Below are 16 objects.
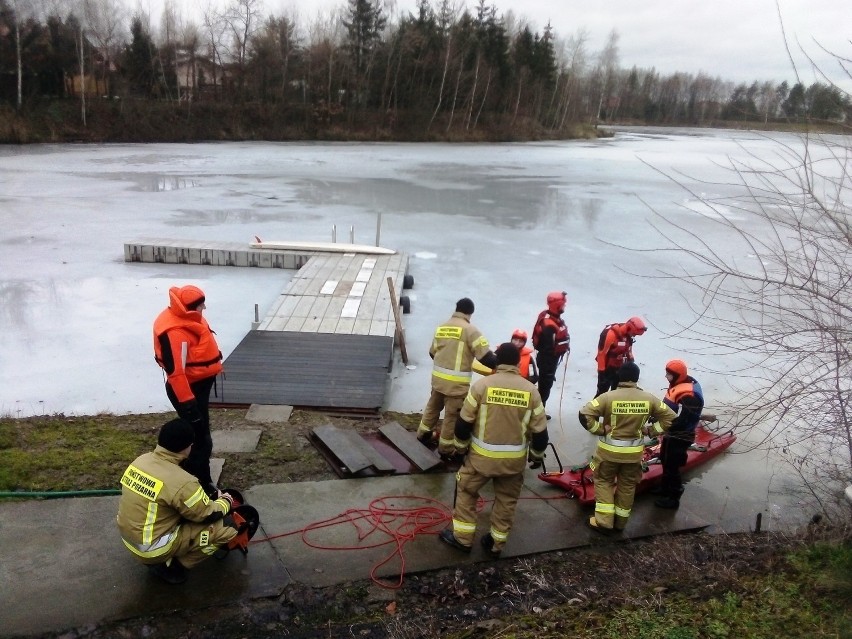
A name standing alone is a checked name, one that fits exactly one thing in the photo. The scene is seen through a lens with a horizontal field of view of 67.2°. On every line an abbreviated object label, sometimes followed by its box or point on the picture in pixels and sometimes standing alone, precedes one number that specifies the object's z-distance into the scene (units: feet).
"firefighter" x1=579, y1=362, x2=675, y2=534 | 14.44
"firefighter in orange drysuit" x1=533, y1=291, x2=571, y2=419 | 20.30
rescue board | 39.50
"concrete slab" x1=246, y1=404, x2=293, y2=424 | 19.17
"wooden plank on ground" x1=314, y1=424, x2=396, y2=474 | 16.40
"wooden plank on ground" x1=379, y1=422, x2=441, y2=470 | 16.88
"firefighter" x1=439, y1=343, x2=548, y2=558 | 13.04
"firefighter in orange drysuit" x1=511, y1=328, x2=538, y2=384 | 18.94
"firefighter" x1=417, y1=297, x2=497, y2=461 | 17.25
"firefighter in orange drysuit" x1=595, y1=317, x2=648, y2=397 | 20.25
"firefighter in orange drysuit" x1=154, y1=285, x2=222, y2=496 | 13.37
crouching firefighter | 10.81
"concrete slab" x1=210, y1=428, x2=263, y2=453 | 16.94
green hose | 13.69
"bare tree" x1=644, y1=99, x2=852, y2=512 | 11.05
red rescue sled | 15.96
